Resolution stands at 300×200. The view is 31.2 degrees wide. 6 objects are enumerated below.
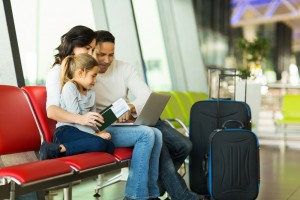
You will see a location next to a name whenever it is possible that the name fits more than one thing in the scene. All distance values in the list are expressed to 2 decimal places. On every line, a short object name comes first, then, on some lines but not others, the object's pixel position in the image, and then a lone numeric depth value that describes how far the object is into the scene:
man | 3.72
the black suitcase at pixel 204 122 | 4.33
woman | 3.45
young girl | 3.18
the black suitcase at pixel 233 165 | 3.94
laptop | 3.62
